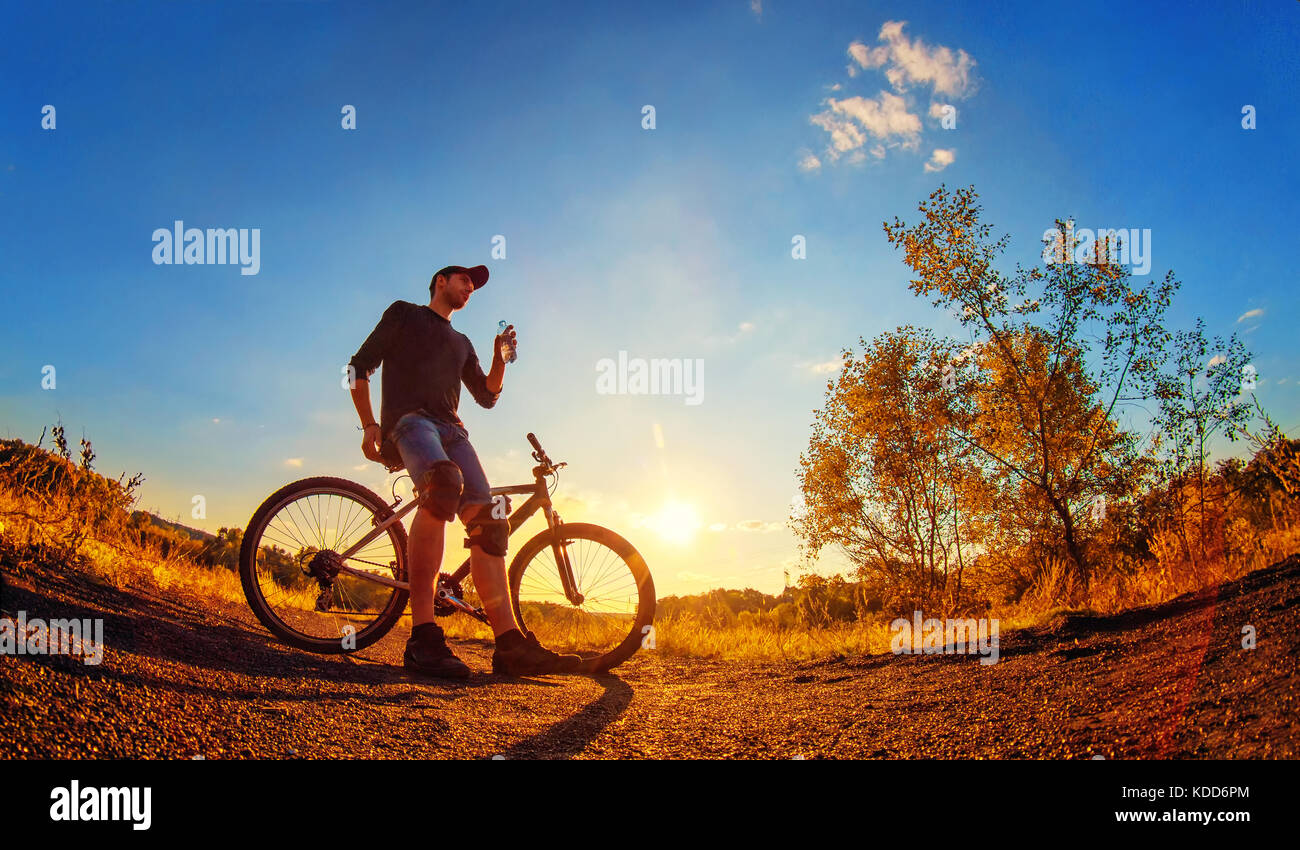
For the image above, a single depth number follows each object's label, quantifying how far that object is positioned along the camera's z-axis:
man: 4.09
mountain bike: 4.45
